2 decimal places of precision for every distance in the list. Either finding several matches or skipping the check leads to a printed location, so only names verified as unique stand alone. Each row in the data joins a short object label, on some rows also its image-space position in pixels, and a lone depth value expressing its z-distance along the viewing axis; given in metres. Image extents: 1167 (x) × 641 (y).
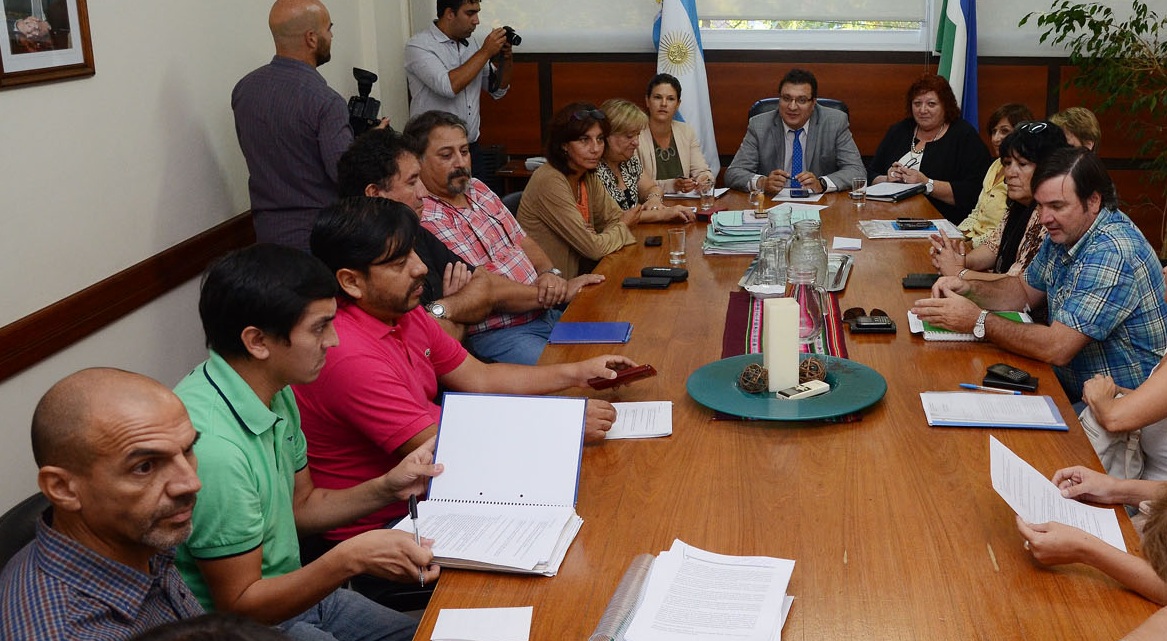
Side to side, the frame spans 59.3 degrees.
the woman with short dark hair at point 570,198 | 3.72
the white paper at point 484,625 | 1.37
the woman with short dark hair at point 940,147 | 4.82
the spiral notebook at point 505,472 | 1.63
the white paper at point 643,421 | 2.00
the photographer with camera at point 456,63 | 5.29
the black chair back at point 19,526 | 1.44
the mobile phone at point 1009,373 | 2.19
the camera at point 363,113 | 4.05
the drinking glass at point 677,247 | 3.39
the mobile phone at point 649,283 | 3.12
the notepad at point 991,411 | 1.99
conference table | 1.39
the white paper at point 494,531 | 1.54
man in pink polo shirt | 1.99
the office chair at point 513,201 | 4.13
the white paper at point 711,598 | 1.35
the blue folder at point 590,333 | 2.59
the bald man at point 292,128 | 3.62
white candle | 2.05
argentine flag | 5.83
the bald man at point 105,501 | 1.28
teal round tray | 2.00
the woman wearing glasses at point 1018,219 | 3.18
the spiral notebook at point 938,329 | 2.53
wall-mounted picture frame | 2.66
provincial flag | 5.66
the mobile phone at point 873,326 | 2.60
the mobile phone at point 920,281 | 3.04
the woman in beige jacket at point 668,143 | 4.94
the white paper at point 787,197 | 4.50
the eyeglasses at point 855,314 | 2.68
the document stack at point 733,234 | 3.56
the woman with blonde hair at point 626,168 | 4.16
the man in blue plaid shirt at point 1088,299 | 2.44
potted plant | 5.34
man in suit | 4.96
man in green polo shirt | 1.53
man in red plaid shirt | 3.24
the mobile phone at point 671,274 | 3.20
